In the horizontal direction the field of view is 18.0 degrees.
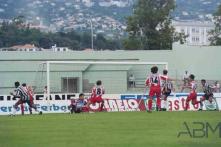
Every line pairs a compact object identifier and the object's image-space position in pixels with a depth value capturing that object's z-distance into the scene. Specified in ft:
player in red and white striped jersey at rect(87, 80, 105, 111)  116.37
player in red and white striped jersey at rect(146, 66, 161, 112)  104.32
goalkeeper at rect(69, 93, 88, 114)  119.34
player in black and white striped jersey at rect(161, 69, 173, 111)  116.33
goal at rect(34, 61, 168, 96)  200.64
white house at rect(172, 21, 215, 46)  597.11
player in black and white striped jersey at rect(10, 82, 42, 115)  110.01
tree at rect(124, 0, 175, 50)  271.28
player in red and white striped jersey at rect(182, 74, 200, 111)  118.93
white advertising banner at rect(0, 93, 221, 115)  128.77
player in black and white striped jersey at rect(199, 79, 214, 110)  120.88
